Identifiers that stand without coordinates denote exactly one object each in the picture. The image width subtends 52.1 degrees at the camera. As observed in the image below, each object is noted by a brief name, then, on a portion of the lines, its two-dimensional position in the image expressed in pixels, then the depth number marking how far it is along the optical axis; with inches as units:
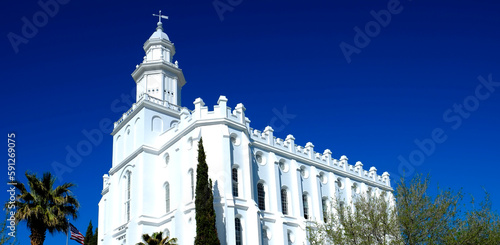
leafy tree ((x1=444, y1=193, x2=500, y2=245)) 1058.7
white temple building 1467.8
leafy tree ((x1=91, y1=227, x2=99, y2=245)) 1952.3
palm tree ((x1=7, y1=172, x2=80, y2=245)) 1116.5
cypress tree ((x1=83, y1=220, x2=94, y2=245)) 1952.3
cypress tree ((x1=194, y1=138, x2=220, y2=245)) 1283.2
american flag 1888.5
